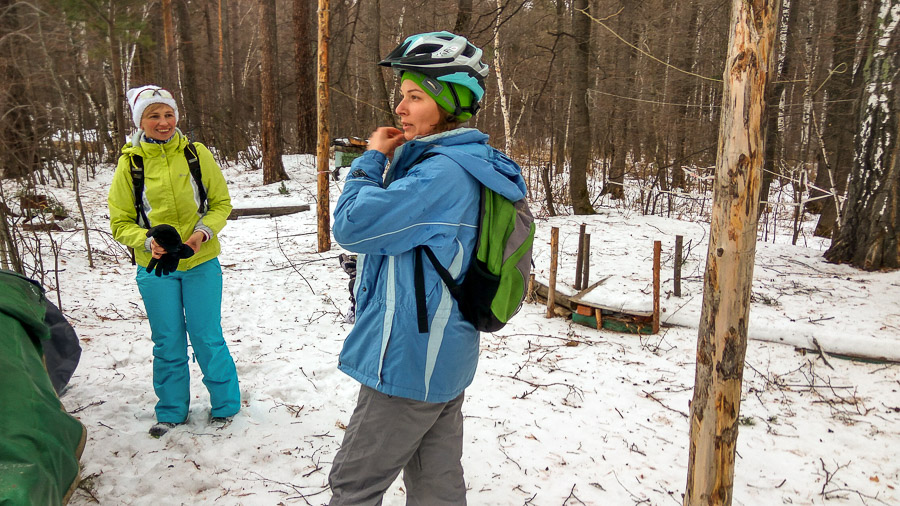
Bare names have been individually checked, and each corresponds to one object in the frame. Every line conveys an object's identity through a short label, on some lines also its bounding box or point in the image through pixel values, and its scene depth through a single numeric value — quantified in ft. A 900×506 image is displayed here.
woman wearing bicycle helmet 5.21
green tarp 5.32
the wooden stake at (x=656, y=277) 15.80
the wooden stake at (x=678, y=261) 17.58
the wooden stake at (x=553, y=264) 16.89
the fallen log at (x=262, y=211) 32.90
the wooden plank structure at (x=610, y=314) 16.12
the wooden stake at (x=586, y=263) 18.48
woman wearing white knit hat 9.29
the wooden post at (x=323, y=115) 20.95
